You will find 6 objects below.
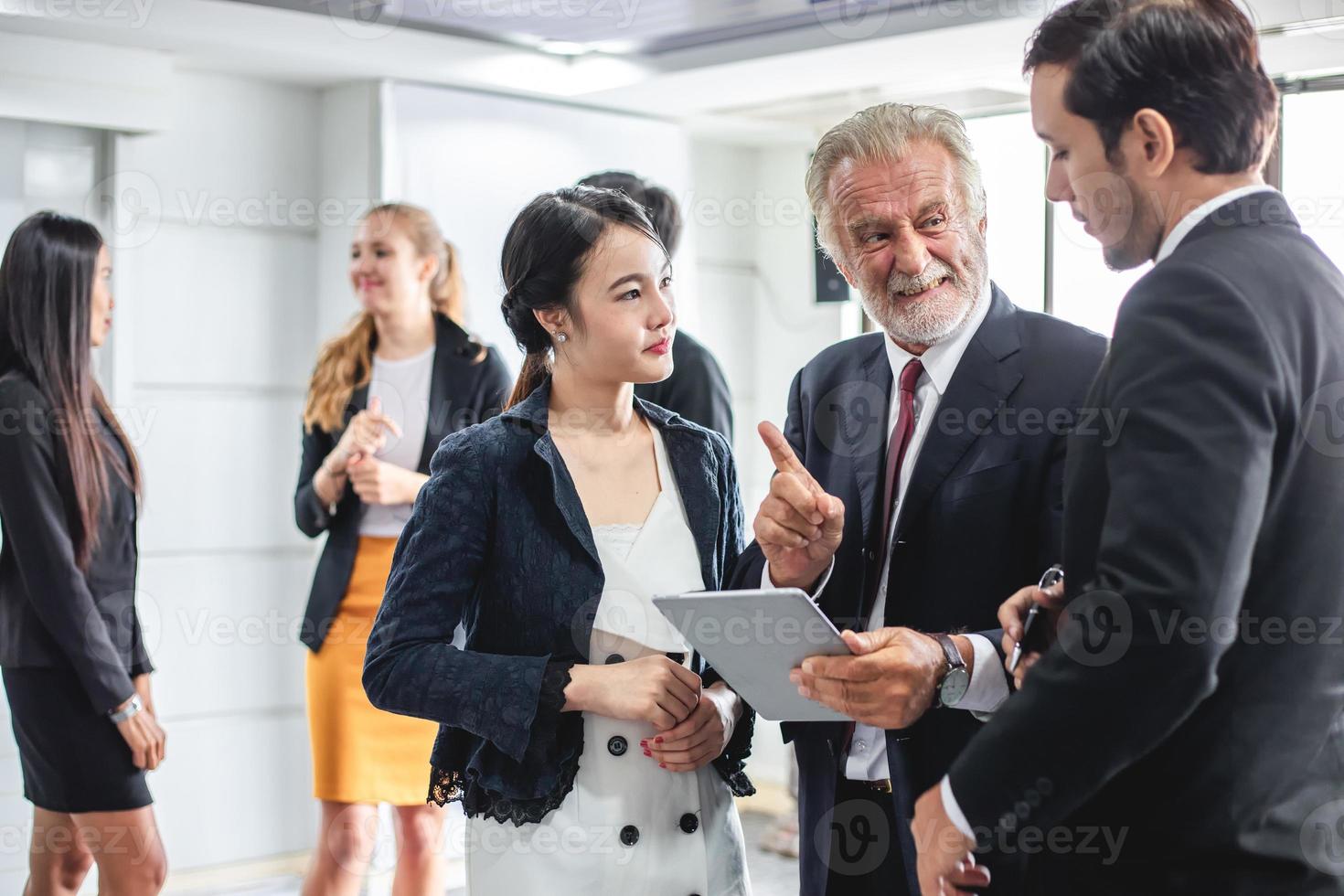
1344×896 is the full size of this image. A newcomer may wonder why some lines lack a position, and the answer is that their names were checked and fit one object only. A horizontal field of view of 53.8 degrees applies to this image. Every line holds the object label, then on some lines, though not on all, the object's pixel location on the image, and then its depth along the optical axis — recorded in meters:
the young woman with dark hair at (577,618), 1.82
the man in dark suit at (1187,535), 1.21
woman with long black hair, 2.85
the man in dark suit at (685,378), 3.00
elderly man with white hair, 1.75
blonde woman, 3.43
